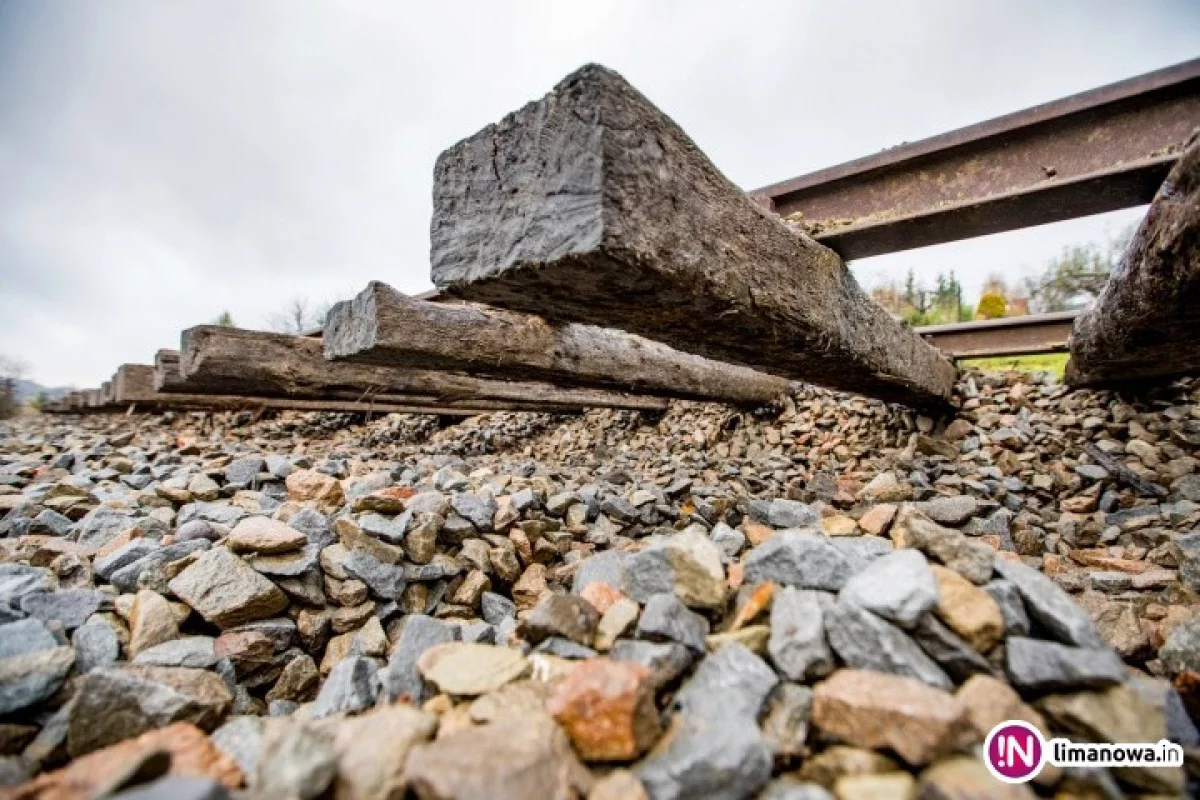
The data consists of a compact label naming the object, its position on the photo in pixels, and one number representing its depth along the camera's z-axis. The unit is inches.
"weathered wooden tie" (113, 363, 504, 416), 193.3
